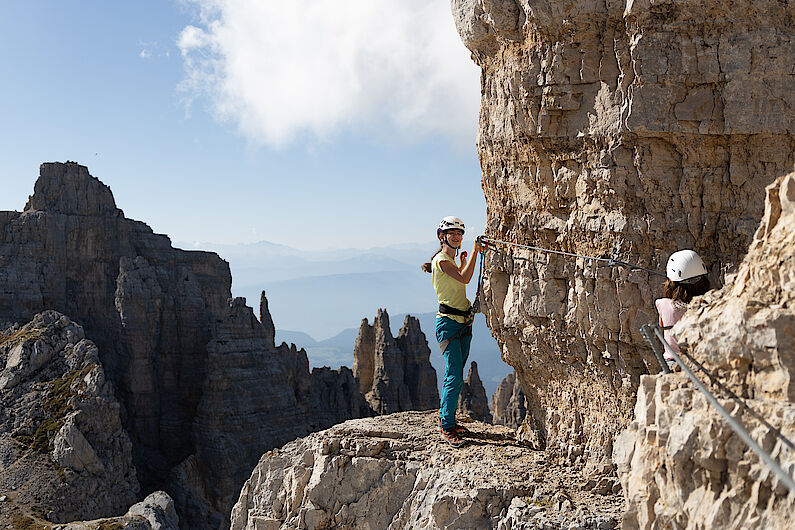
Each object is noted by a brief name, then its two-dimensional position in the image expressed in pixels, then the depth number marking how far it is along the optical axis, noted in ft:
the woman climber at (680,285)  21.35
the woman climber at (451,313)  33.73
